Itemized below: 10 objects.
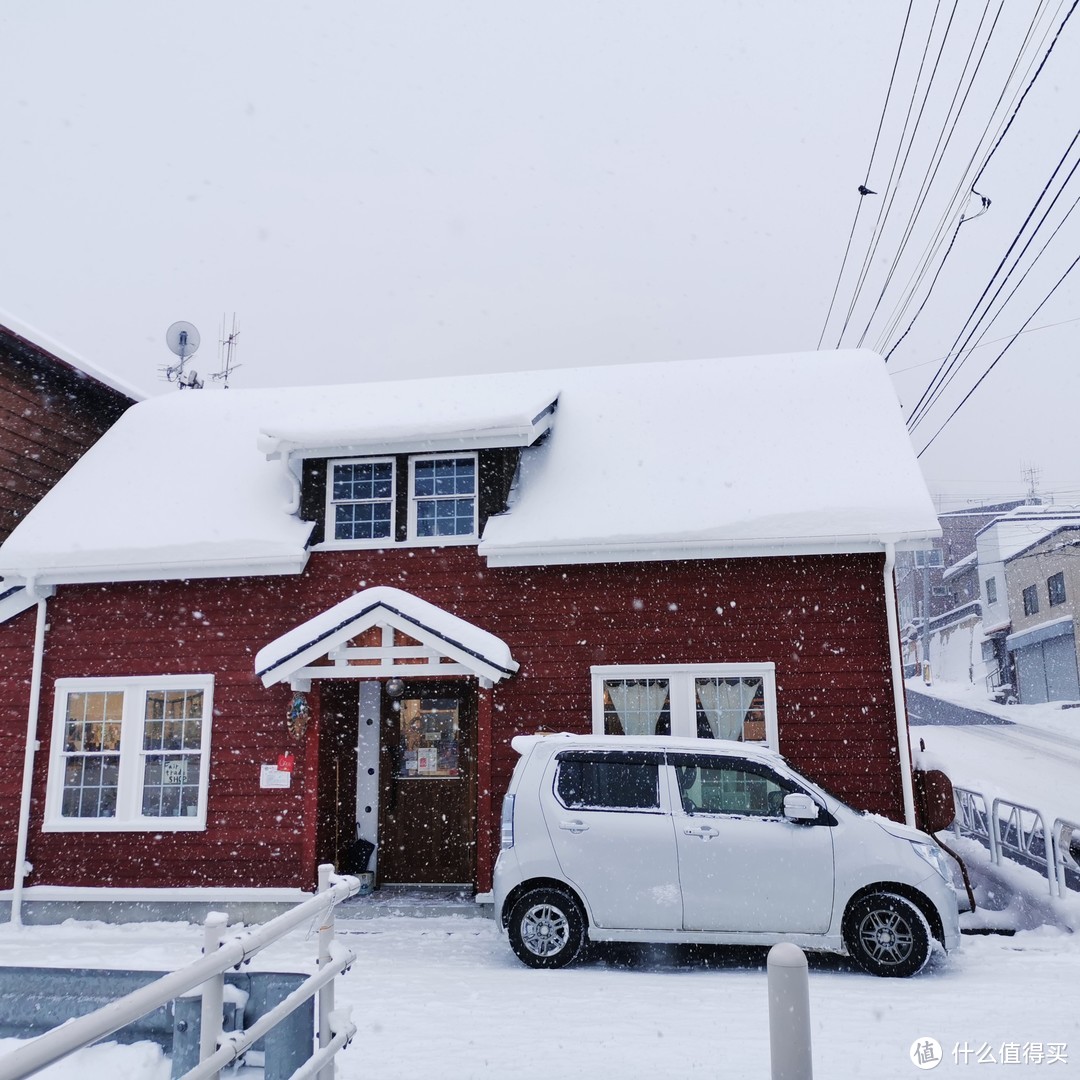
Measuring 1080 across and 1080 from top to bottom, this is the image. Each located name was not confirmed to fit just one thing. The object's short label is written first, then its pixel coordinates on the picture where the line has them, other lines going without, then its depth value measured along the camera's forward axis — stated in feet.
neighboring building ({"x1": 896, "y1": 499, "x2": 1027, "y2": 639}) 208.85
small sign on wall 37.32
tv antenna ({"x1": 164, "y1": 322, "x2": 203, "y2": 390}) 62.28
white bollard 11.62
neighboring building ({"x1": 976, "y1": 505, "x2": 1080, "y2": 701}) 145.18
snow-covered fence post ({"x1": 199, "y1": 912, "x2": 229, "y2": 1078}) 10.51
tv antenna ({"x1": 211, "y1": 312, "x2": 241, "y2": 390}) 90.37
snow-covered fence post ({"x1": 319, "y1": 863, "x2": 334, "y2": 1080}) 14.32
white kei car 26.03
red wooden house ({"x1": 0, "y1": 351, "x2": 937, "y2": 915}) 35.73
